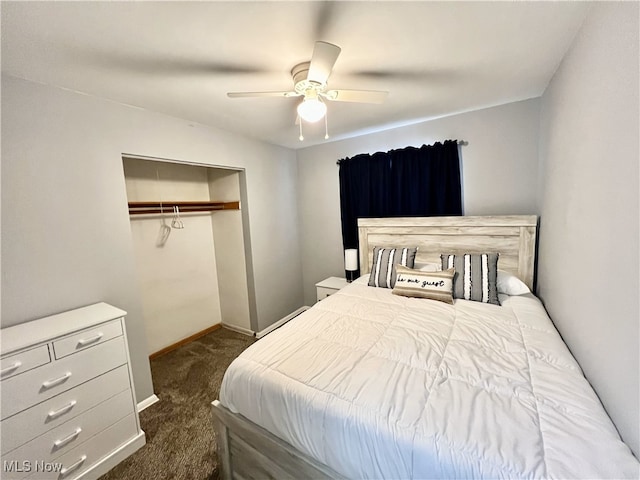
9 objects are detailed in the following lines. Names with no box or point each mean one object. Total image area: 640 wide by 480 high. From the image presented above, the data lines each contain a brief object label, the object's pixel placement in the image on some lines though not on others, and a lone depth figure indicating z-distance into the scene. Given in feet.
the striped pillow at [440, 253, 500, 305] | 6.68
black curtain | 8.66
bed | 2.78
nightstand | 10.01
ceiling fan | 4.44
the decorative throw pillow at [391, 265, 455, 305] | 6.80
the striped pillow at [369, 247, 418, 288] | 8.18
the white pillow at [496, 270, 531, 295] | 6.85
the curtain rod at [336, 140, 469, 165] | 8.39
